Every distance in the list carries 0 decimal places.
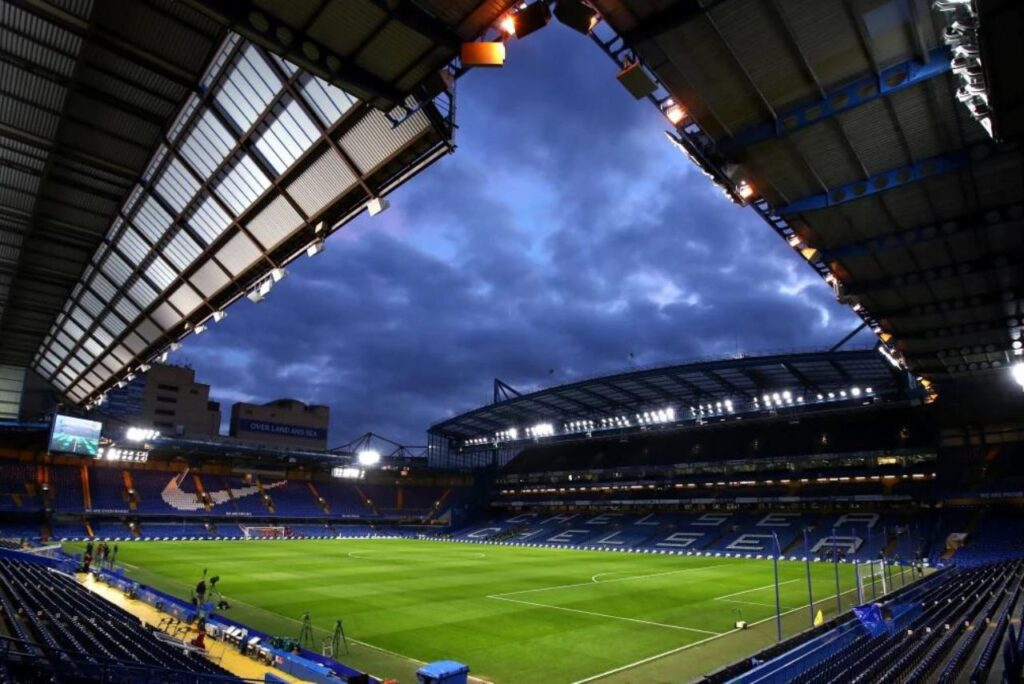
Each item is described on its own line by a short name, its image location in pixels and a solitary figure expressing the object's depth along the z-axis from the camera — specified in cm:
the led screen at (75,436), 4213
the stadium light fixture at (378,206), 1373
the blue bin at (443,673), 1108
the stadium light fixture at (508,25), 760
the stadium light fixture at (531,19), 770
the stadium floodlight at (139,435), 6081
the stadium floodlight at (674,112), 1193
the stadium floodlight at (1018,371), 2684
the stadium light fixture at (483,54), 766
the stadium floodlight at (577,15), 879
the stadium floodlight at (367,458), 8175
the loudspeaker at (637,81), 966
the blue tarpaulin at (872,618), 1980
